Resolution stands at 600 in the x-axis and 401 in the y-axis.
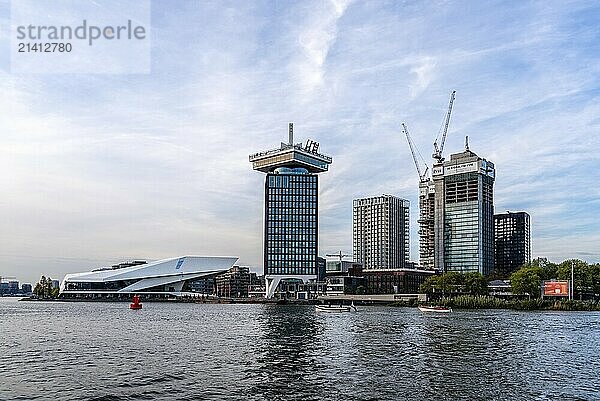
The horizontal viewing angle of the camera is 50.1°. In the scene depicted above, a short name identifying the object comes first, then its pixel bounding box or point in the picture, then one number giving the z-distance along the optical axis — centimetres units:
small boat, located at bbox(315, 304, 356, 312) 13025
